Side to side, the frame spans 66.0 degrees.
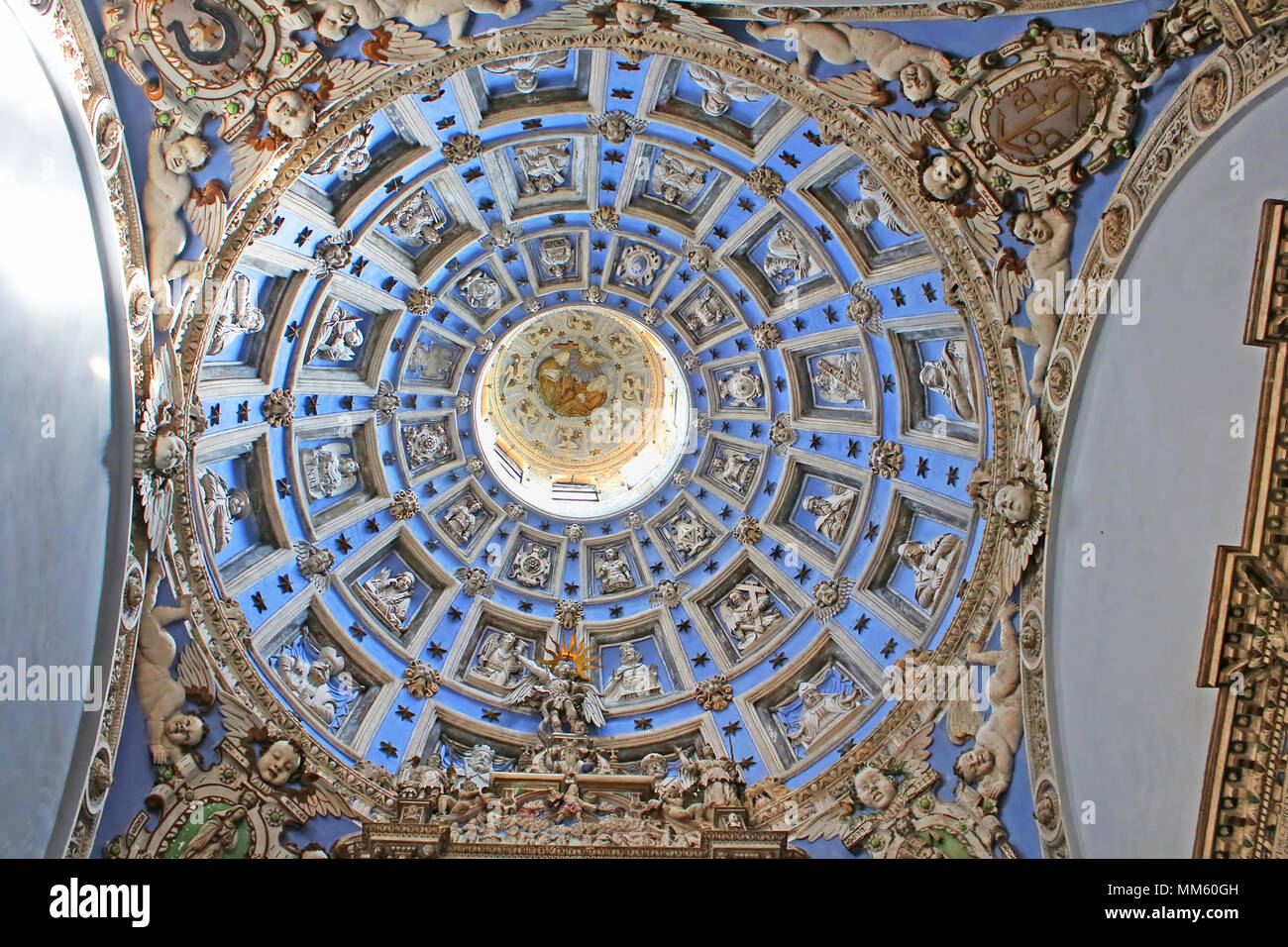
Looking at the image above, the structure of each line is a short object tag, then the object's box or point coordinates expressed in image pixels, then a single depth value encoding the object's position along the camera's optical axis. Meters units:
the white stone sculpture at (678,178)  26.25
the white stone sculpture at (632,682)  29.75
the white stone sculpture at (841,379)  27.38
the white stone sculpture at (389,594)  29.17
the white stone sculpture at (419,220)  25.86
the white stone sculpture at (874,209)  22.36
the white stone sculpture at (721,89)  21.22
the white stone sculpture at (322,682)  25.73
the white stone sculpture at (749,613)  29.59
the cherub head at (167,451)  20.58
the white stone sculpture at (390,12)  18.58
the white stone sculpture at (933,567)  24.11
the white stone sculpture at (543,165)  25.97
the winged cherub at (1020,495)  20.33
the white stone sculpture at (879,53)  18.33
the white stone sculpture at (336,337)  26.58
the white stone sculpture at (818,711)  25.83
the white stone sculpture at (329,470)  27.83
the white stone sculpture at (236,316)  22.52
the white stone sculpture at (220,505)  23.50
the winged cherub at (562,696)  28.08
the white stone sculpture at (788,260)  26.62
